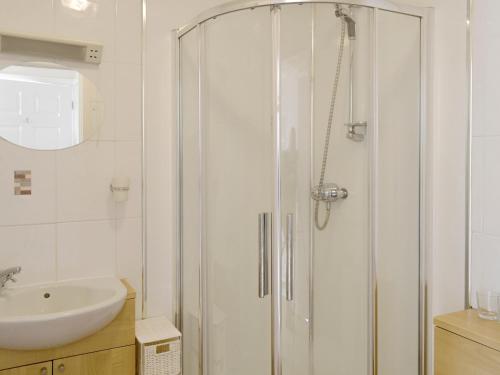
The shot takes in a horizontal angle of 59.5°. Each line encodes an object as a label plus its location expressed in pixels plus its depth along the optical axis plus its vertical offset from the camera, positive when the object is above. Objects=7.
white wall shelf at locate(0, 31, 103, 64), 1.91 +0.61
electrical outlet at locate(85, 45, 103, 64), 2.05 +0.61
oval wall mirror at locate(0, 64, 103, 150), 1.94 +0.35
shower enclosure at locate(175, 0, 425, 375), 1.77 -0.01
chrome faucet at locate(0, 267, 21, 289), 1.83 -0.39
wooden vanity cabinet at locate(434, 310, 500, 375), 1.47 -0.58
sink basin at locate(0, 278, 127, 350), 1.55 -0.51
